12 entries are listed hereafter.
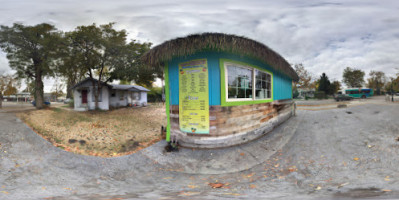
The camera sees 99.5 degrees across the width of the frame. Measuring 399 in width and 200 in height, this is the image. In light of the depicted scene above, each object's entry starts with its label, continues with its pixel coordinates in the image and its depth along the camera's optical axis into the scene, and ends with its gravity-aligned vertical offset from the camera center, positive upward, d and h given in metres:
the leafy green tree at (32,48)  12.72 +4.17
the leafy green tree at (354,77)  44.28 +5.13
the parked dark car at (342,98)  24.91 -0.19
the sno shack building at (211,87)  5.09 +0.38
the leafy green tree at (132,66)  15.55 +3.13
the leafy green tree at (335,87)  38.78 +2.51
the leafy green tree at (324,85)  38.38 +2.74
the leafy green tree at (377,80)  45.12 +4.47
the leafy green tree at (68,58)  13.51 +3.36
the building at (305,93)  33.25 +0.84
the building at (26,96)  35.21 +0.97
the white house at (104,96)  18.83 +0.45
